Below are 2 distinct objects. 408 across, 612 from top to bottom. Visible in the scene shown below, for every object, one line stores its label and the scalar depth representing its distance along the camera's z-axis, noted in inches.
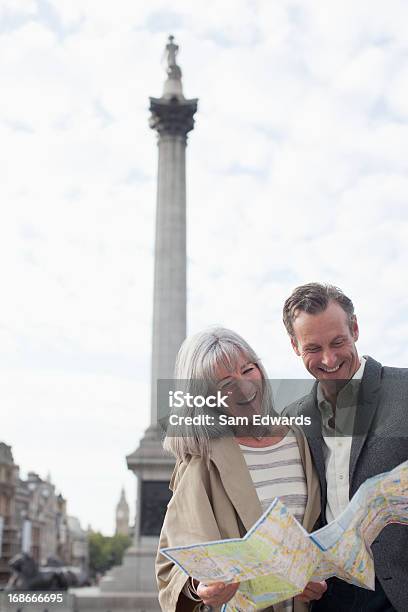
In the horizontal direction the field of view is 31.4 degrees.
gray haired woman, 128.0
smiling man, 135.9
